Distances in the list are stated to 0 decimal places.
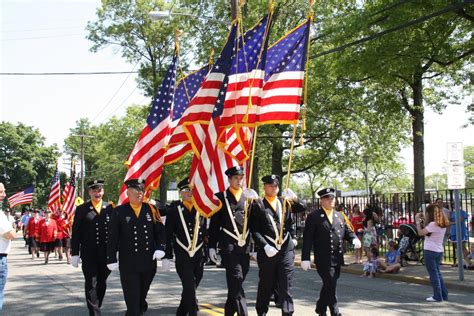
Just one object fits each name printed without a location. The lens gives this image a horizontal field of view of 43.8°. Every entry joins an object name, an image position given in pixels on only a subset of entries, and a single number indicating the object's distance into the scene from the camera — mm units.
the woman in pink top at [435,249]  10750
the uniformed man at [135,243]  7387
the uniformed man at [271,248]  7803
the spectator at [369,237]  16031
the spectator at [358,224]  18016
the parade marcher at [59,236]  21328
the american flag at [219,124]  8148
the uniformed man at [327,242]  8109
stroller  16375
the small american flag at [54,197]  26656
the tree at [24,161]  83625
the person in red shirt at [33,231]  22172
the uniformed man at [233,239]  7488
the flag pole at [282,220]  7969
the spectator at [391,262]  14977
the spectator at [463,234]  15866
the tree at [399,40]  16802
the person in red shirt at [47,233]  20609
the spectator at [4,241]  7492
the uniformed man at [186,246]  8023
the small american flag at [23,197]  32469
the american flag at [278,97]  8586
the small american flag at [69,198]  24150
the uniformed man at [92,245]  8539
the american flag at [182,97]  11070
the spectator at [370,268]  15267
